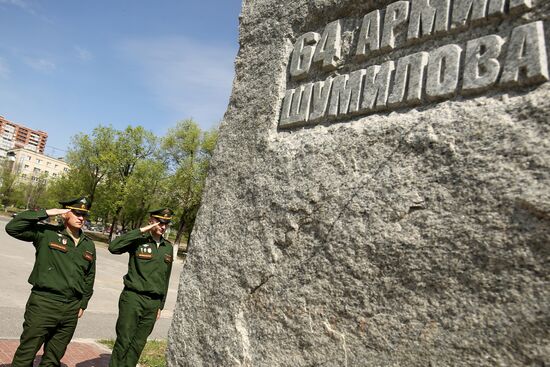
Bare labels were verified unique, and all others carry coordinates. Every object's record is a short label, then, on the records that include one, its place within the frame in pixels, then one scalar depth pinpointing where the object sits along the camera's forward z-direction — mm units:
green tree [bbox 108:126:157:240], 31969
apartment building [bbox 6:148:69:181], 92881
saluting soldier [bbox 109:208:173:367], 4289
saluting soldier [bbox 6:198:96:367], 3895
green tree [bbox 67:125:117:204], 32094
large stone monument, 1976
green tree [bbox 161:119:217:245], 27000
